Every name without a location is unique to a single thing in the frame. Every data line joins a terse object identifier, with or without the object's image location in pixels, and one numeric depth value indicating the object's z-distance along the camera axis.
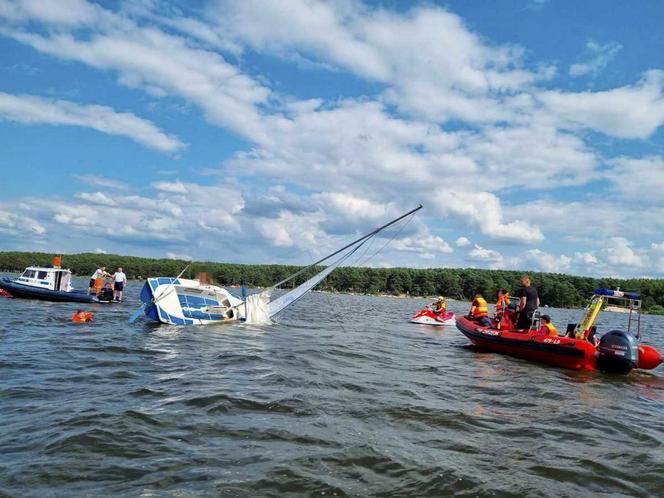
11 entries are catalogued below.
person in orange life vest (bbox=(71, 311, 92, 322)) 20.67
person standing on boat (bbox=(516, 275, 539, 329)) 17.47
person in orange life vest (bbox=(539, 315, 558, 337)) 17.33
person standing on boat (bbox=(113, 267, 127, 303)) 31.67
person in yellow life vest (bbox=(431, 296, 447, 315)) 32.25
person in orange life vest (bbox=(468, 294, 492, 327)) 20.61
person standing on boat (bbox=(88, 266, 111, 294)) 31.41
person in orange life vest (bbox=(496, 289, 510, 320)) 20.39
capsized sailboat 20.56
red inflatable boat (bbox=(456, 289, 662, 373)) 15.27
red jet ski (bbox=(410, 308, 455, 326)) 31.73
